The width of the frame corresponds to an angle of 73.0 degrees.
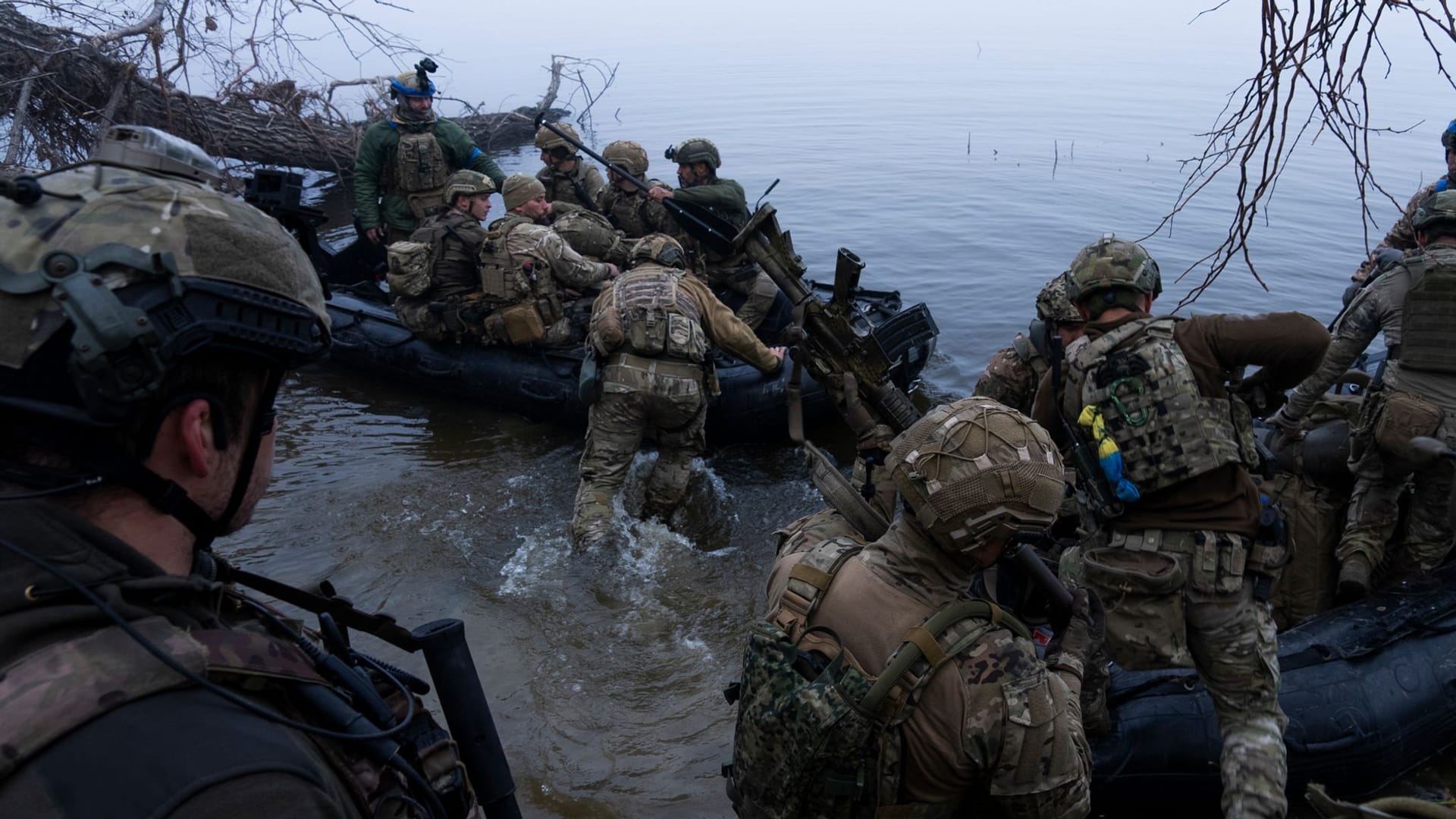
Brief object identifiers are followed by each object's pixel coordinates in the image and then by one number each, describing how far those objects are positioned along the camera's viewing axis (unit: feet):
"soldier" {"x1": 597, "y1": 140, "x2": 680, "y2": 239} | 30.73
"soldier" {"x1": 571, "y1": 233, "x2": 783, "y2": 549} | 19.95
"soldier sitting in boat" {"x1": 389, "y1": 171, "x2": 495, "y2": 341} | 25.40
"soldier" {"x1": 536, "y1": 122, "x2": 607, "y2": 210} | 32.78
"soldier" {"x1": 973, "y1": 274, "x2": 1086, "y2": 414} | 18.01
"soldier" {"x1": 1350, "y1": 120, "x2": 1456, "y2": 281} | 22.49
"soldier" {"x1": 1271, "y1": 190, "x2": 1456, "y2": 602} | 16.21
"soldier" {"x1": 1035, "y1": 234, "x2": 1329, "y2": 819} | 11.38
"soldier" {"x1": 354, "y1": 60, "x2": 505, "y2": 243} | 30.04
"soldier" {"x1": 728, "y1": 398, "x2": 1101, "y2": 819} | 7.74
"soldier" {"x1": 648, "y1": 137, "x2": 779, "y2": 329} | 28.55
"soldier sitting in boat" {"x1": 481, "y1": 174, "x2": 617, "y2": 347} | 24.77
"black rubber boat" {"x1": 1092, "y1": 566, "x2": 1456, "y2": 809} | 12.75
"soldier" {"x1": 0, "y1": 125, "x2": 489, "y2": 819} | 3.78
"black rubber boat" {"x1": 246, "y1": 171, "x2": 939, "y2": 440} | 24.56
